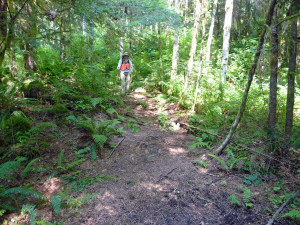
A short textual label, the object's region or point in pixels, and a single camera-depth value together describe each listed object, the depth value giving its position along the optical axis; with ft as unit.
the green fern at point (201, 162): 14.90
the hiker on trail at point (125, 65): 34.01
